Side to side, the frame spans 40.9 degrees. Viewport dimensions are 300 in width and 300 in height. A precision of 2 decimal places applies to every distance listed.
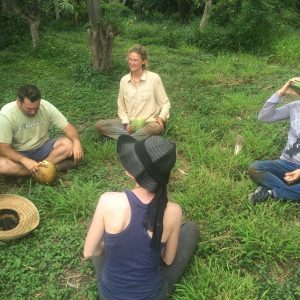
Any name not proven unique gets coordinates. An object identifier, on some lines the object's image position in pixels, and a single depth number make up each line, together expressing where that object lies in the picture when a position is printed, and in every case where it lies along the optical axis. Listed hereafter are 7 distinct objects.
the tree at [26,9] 9.15
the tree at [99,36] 7.77
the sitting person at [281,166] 3.84
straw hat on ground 3.59
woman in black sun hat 2.25
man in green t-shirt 4.14
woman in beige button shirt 5.18
